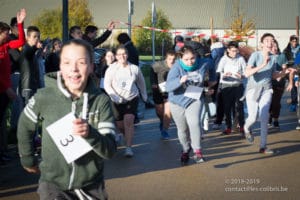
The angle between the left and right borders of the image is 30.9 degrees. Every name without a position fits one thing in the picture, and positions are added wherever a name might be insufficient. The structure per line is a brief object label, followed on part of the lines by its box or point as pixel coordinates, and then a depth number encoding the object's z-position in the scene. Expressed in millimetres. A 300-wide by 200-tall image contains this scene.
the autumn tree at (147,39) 41791
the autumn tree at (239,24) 50219
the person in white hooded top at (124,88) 8828
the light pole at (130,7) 18109
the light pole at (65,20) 9282
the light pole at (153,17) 20569
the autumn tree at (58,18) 39000
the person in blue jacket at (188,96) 8031
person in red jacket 7562
